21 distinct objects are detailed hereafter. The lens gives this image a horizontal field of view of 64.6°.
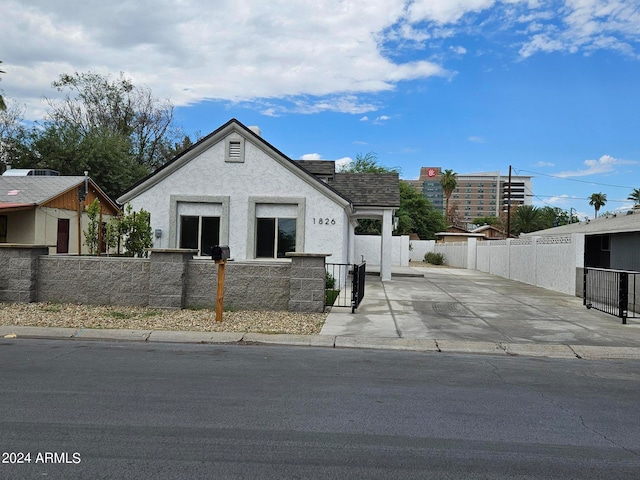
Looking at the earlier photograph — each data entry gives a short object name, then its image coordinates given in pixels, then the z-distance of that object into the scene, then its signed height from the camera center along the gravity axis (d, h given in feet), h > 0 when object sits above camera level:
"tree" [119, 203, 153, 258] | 49.08 +0.70
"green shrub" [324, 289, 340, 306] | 44.68 -4.90
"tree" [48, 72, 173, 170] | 144.77 +35.95
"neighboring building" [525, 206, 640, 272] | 55.72 +1.08
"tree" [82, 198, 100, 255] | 49.75 +1.14
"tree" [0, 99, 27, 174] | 117.91 +21.82
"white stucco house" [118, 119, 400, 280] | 57.93 +4.65
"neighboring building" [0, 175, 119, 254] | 78.43 +4.32
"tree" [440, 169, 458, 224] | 246.88 +31.59
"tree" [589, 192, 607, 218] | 273.95 +27.26
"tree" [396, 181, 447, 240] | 191.93 +12.53
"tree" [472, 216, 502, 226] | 360.28 +20.06
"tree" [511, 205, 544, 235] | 231.91 +13.66
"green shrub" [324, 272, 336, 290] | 55.36 -4.22
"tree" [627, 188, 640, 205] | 197.49 +22.66
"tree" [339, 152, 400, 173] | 179.32 +27.86
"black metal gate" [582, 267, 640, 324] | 39.11 -3.64
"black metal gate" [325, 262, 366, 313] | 41.55 -4.40
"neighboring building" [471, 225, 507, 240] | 258.57 +8.31
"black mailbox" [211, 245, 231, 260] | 33.68 -0.72
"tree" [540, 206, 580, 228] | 246.27 +19.09
